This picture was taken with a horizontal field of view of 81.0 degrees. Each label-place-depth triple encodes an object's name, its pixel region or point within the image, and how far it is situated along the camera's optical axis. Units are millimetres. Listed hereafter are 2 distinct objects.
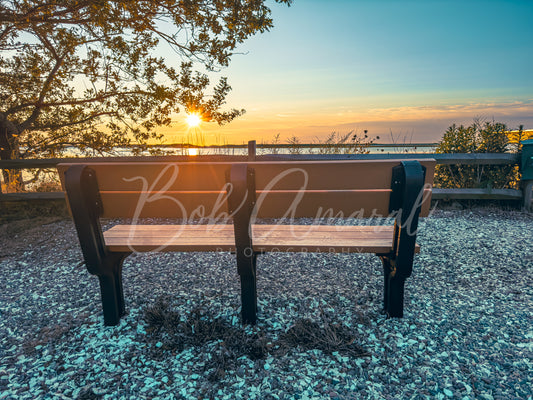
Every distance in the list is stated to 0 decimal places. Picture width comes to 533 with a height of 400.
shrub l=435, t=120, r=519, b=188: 5941
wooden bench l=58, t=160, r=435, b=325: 2006
